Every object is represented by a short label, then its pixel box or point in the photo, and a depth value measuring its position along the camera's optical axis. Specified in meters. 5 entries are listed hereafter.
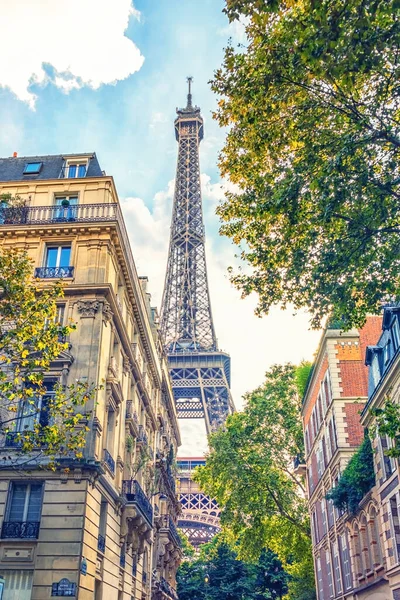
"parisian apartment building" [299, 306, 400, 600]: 20.84
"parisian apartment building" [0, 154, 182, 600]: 19.03
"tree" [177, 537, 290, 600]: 48.59
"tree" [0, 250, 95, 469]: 15.38
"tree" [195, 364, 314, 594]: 40.41
